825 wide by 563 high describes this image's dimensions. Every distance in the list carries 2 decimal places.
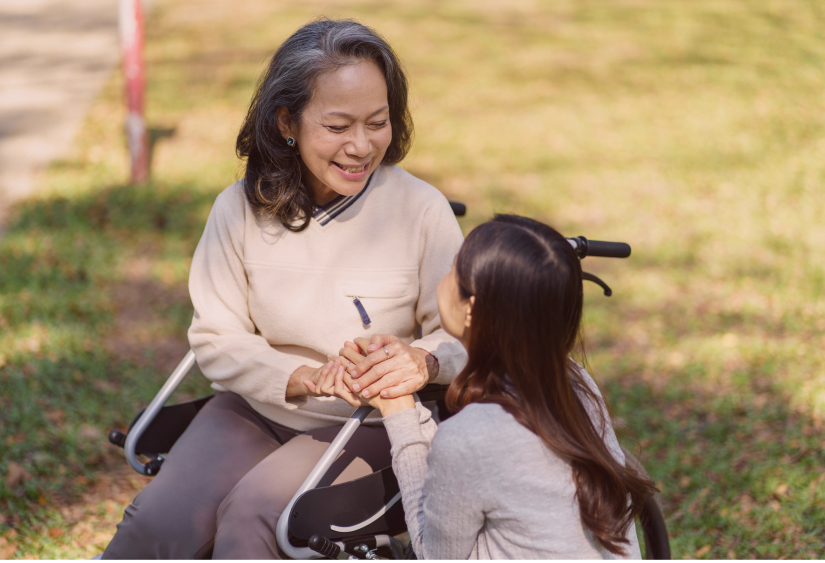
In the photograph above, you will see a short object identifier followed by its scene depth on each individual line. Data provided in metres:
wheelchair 3.81
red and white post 6.89
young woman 3.63
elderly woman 3.90
